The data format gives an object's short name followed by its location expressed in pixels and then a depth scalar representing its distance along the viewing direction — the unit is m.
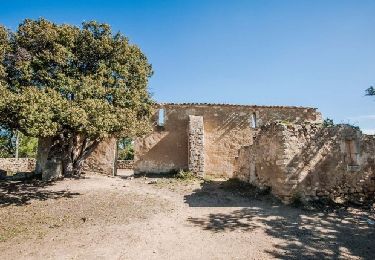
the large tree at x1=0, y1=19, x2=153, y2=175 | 12.13
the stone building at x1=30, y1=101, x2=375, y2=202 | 10.52
